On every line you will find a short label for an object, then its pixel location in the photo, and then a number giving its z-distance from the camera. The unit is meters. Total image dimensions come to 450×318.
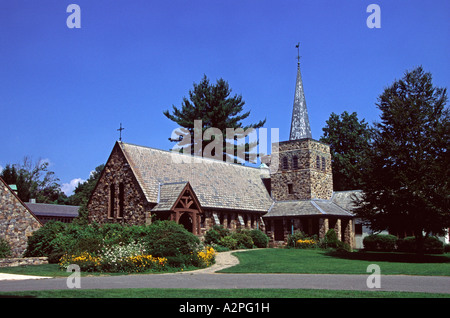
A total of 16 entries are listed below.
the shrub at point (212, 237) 33.38
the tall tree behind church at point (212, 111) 60.62
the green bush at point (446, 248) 38.44
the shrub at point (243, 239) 35.25
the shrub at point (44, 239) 26.58
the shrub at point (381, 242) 40.12
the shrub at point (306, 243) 37.03
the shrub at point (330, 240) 37.19
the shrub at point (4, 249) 26.38
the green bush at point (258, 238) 37.53
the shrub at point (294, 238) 38.00
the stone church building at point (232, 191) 32.97
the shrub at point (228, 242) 33.44
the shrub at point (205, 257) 22.53
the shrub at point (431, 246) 37.38
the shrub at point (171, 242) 21.95
